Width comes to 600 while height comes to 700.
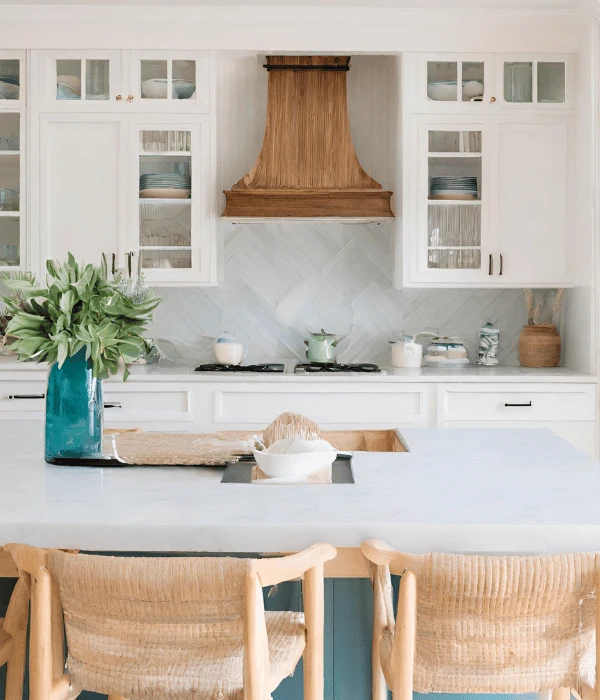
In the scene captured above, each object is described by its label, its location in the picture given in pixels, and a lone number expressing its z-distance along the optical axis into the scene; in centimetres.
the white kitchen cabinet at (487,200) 385
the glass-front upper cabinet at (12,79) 384
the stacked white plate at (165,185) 389
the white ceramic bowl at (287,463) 179
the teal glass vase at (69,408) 196
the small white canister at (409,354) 408
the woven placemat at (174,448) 196
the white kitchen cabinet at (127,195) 387
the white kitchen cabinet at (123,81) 384
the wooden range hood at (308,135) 395
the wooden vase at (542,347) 407
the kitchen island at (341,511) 143
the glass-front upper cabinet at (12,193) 388
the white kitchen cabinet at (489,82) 384
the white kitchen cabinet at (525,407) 369
